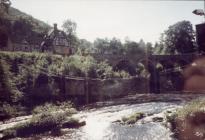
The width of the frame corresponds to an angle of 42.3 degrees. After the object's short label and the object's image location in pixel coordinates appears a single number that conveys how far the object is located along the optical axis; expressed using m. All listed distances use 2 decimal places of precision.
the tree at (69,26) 101.00
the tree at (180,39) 89.38
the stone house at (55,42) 67.81
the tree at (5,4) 34.45
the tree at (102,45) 129.43
